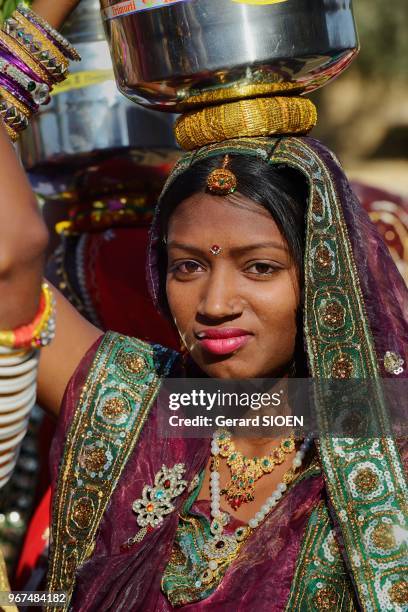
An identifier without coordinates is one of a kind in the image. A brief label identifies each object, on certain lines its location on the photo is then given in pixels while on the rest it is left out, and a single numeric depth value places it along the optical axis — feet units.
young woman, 12.33
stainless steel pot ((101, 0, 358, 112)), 12.55
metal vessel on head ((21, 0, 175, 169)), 19.10
